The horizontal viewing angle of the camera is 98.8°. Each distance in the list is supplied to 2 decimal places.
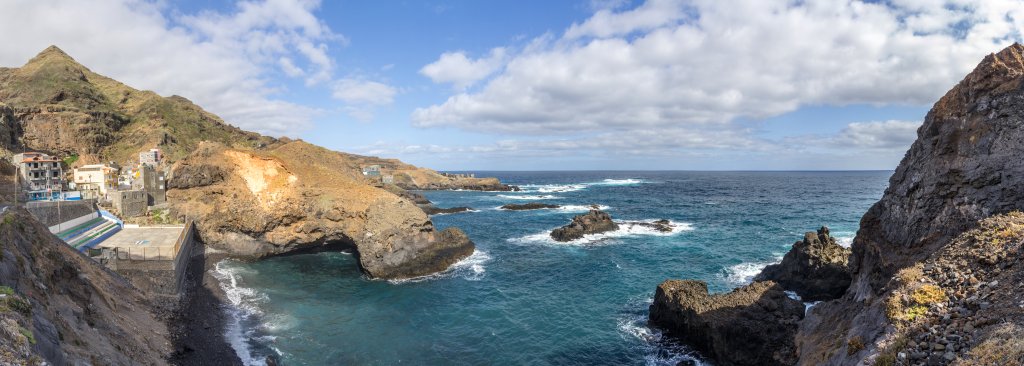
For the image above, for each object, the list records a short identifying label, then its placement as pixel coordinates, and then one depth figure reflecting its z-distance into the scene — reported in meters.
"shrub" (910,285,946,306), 10.62
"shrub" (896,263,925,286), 11.64
